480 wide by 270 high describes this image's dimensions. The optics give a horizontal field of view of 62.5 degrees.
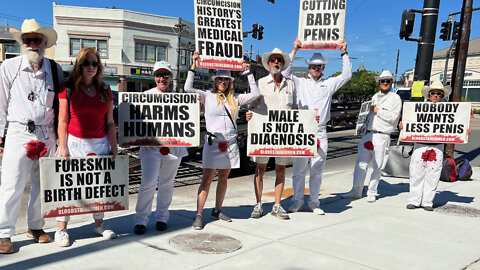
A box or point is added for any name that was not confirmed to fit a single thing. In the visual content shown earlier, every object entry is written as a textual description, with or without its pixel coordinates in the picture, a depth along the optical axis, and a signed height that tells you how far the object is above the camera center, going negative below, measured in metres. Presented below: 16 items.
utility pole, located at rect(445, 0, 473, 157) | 10.42 +1.48
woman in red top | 3.75 -0.28
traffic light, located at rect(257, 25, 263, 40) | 21.71 +3.29
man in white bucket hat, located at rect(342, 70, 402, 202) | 6.29 -0.55
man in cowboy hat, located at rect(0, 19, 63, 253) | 3.63 -0.30
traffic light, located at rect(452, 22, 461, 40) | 13.54 +2.56
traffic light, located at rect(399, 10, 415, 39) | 9.15 +1.80
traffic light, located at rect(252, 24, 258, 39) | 21.69 +3.39
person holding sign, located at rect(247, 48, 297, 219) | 4.90 -0.06
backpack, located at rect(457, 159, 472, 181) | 8.58 -1.46
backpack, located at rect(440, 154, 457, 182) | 8.38 -1.44
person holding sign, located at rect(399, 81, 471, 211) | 5.98 -0.98
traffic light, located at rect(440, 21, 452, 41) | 13.85 +2.58
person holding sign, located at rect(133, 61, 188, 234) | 4.37 -0.92
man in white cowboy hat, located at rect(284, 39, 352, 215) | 5.36 -0.02
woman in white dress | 4.62 -0.35
